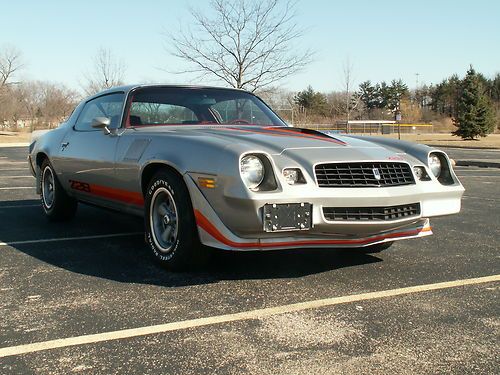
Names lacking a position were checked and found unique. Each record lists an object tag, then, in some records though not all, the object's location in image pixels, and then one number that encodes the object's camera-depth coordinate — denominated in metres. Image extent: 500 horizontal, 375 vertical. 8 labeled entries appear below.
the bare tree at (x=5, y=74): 69.94
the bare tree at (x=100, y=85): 37.28
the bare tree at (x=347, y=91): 43.57
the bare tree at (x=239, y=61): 22.48
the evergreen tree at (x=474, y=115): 43.84
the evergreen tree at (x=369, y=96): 103.19
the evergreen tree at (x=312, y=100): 88.69
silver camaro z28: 3.40
